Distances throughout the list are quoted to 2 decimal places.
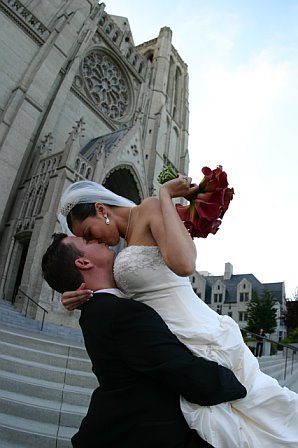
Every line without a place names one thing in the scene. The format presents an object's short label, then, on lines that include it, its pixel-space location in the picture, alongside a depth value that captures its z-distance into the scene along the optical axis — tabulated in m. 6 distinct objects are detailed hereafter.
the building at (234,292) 40.41
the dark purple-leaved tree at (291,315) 29.64
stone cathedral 14.16
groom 1.24
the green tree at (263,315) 29.68
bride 1.25
